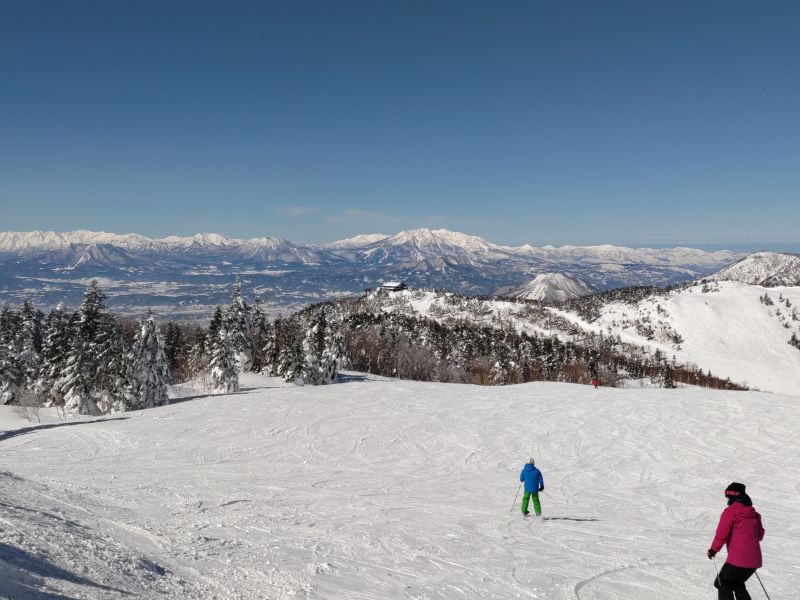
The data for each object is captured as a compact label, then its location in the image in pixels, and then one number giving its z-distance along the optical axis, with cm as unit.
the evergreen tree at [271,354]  7839
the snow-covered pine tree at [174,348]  8475
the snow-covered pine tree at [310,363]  6956
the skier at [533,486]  1565
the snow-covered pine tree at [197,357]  7525
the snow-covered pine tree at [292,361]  6894
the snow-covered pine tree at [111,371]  4738
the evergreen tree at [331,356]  7362
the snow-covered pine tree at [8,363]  5581
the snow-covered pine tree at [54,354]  5228
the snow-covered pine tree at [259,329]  8894
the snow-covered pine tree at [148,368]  4878
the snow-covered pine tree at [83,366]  4728
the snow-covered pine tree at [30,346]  6100
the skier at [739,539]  800
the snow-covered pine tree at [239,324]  6888
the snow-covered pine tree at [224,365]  6088
